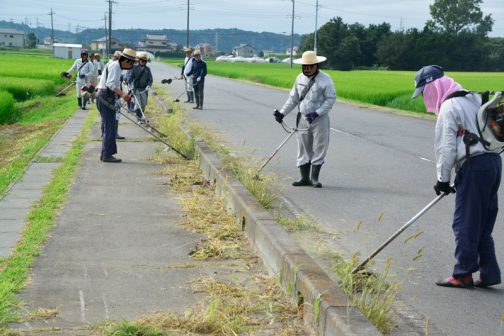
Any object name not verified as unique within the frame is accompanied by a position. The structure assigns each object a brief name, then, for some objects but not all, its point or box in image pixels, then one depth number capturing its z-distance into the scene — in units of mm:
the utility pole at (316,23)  89112
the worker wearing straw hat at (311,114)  10289
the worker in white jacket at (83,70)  23109
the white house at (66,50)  141400
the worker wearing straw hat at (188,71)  25219
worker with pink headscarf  5789
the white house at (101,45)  146988
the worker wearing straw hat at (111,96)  12445
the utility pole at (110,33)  78775
